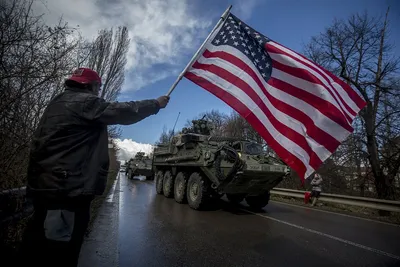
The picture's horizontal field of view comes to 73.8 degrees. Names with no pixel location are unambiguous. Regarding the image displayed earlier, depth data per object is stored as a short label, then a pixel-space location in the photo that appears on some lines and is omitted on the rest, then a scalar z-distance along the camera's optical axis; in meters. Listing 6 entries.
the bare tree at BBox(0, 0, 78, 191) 3.67
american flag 3.36
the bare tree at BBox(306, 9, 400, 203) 11.75
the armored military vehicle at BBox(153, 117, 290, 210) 7.42
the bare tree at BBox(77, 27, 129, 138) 15.72
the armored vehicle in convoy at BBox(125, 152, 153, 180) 24.17
